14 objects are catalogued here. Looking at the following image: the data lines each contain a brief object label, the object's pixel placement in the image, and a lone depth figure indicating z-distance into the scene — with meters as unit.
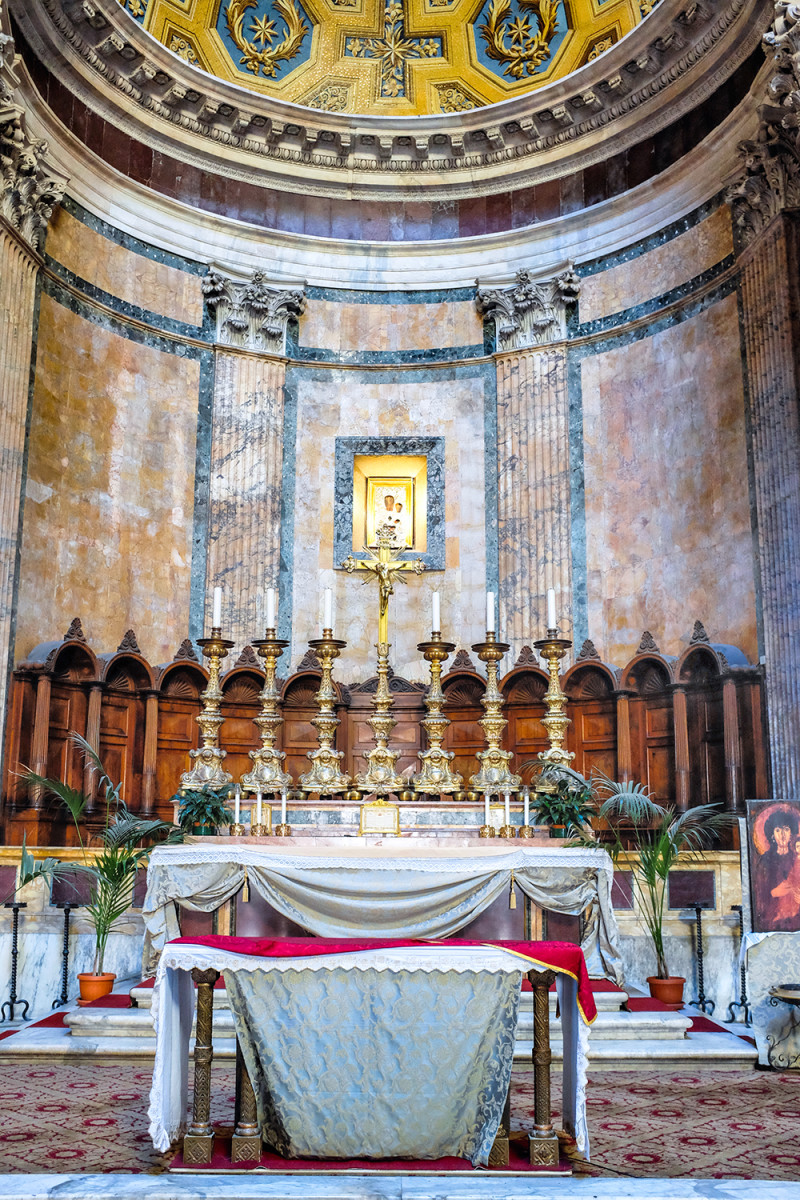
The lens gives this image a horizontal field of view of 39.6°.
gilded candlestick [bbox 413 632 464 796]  9.45
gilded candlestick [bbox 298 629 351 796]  9.40
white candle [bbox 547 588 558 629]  9.40
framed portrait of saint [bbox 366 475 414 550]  15.13
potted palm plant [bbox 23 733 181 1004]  8.49
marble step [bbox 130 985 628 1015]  7.63
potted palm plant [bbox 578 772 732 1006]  8.73
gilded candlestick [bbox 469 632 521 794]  9.22
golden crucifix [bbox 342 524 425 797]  9.22
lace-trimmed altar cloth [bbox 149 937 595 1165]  4.82
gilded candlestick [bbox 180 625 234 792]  9.37
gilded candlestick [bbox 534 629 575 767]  9.24
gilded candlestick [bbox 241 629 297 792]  9.38
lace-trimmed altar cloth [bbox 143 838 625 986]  6.47
